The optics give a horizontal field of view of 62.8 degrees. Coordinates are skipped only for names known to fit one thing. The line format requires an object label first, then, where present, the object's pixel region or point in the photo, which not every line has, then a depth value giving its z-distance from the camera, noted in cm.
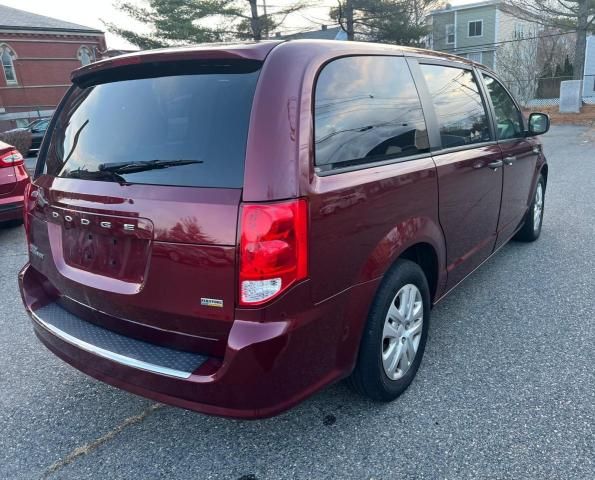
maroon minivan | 185
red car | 571
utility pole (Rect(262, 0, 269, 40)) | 2084
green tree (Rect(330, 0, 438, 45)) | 2228
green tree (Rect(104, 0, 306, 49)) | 1964
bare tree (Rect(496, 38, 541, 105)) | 2508
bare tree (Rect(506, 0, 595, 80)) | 2164
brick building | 3325
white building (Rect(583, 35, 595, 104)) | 2790
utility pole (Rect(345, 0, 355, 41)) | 2239
